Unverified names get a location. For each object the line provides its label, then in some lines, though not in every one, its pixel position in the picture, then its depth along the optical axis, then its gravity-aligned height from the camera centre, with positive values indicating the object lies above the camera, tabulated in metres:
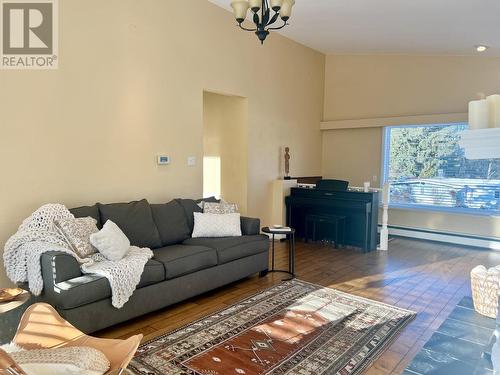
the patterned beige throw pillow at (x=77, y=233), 3.06 -0.60
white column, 5.75 -0.89
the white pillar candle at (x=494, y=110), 1.67 +0.29
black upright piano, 5.66 -0.64
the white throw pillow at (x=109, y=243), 3.09 -0.68
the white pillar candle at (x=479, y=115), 1.69 +0.26
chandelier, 3.09 +1.38
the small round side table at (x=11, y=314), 2.42 -1.06
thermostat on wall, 4.50 +0.08
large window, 6.01 -0.04
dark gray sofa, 2.70 -0.90
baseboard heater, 5.88 -1.16
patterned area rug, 2.45 -1.33
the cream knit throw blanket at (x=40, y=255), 2.82 -0.80
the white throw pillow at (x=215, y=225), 4.18 -0.69
